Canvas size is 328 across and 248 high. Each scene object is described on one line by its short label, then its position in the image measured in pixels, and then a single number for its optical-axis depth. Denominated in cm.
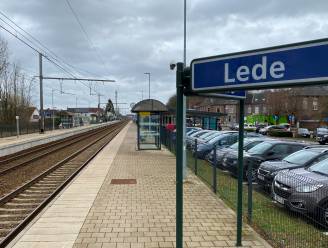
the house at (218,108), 10542
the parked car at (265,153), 1282
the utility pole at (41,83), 4373
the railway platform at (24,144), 2410
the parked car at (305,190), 681
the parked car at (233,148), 1445
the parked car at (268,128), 5750
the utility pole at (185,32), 1402
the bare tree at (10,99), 5074
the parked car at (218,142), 1766
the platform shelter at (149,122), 2342
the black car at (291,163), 1030
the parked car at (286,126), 5984
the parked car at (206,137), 2053
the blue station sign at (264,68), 328
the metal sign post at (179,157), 432
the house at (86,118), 8958
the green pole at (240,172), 544
